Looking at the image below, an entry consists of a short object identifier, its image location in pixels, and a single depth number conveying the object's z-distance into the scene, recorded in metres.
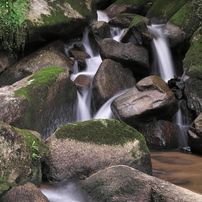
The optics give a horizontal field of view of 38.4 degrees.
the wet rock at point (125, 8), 15.13
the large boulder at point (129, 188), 3.42
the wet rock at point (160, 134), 7.32
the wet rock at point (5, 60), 10.31
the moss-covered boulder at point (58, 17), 10.18
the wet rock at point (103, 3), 16.75
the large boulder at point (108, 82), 8.72
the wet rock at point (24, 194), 3.37
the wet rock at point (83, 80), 9.44
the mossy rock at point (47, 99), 6.34
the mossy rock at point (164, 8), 12.96
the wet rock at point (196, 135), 6.59
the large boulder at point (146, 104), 7.31
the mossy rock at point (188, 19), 10.22
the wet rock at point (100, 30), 11.48
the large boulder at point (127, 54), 9.53
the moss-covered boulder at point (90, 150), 4.45
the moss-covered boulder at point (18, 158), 3.51
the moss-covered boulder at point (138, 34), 9.80
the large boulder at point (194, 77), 7.64
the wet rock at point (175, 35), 10.52
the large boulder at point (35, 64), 10.15
